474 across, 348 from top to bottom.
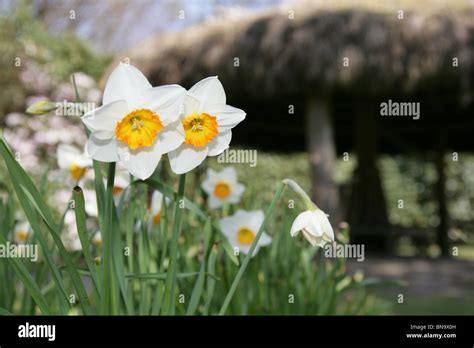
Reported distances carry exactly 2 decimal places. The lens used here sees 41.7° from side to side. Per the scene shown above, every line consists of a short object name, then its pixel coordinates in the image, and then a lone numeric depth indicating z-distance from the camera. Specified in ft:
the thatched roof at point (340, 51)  15.96
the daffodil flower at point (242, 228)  3.91
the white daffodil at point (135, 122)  2.28
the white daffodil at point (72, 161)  3.93
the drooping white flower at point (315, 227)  2.49
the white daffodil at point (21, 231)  5.43
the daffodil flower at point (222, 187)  4.61
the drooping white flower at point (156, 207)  3.93
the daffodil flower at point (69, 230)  8.96
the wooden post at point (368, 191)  23.38
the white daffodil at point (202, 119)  2.39
